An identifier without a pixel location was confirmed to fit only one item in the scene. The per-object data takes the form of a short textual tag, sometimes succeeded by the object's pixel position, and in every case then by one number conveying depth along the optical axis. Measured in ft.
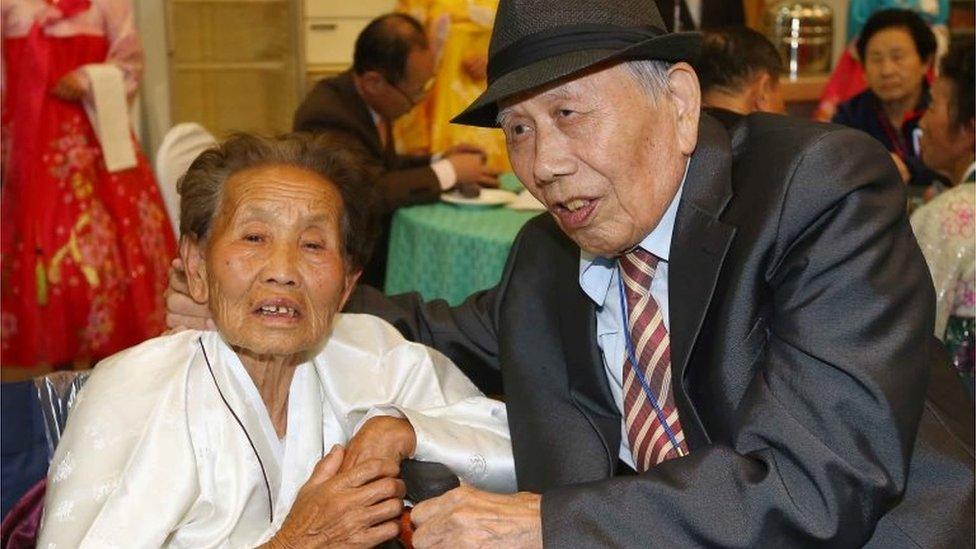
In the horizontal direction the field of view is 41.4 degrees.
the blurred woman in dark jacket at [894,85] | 17.78
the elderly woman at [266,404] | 5.70
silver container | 23.21
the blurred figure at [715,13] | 16.48
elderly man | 5.19
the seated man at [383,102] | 14.37
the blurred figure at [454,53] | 16.80
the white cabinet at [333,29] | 24.99
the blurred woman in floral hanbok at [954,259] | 10.07
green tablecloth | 12.27
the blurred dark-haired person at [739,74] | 11.28
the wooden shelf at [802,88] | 22.77
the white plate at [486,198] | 13.64
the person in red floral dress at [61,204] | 14.79
